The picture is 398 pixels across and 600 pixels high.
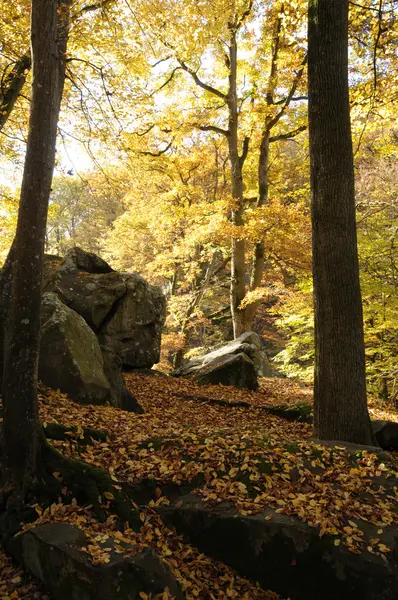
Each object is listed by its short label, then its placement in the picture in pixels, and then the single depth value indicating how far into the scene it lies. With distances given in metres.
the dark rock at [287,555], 3.34
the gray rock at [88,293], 9.67
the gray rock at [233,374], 10.72
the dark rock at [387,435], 6.21
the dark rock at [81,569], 2.95
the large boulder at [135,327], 10.52
